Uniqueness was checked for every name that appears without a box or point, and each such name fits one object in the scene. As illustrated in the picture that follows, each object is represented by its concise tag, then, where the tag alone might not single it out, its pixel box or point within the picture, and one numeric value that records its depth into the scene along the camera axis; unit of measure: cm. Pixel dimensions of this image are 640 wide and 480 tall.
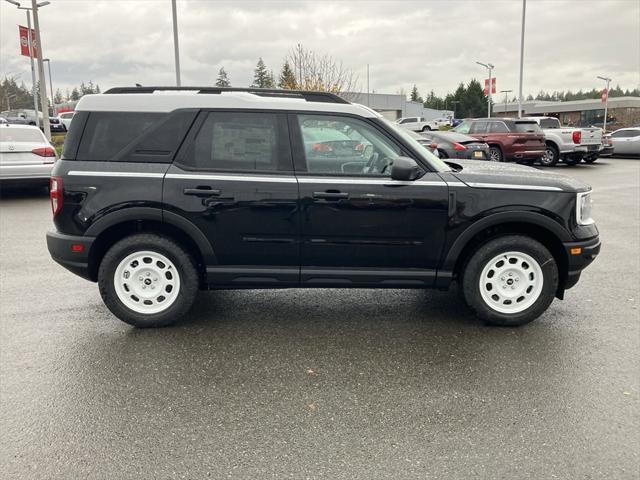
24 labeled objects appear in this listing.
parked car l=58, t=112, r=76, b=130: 3802
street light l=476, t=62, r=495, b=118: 4662
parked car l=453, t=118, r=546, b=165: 1827
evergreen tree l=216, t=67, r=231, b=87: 10832
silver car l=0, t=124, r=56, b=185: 1066
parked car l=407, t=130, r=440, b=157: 1484
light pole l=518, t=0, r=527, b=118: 3340
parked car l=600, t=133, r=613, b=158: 2159
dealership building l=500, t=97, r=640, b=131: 6300
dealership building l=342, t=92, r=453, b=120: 8356
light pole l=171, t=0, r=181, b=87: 1819
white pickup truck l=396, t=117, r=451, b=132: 4709
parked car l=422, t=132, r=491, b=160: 1501
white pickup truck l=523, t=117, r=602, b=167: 1933
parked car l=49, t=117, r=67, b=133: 3687
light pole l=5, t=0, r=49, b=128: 2264
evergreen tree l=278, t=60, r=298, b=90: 2818
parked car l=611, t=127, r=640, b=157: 2364
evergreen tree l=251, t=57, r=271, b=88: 9072
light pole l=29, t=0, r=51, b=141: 2070
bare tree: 2778
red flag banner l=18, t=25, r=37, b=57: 2234
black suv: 429
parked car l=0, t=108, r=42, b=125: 4303
